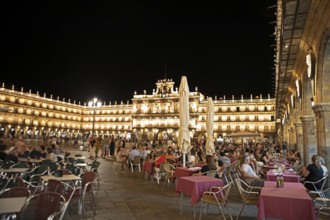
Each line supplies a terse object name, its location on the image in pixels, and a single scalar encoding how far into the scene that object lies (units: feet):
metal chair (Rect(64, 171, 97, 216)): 16.89
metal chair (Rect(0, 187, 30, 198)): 12.27
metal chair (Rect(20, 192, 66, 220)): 11.02
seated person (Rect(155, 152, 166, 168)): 32.31
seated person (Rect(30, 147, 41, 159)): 30.62
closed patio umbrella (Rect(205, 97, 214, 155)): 37.37
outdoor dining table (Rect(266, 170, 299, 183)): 21.85
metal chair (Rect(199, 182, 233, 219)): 15.99
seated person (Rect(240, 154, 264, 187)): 18.01
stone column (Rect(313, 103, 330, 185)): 23.41
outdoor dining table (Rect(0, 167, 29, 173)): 20.12
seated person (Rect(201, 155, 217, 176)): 23.09
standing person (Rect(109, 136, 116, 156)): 63.77
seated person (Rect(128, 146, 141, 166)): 42.04
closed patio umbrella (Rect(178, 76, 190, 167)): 31.24
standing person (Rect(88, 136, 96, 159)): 67.42
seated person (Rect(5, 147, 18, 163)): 25.49
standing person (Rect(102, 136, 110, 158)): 71.72
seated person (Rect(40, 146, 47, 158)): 31.92
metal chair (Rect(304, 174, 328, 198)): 19.87
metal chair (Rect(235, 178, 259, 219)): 16.26
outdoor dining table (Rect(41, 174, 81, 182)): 17.66
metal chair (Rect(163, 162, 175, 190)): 27.43
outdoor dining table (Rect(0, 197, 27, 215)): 9.80
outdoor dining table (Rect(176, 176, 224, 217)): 17.44
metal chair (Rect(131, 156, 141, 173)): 40.70
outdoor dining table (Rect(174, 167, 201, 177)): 24.89
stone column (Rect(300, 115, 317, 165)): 35.76
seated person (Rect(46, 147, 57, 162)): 28.45
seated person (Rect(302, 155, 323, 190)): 20.45
